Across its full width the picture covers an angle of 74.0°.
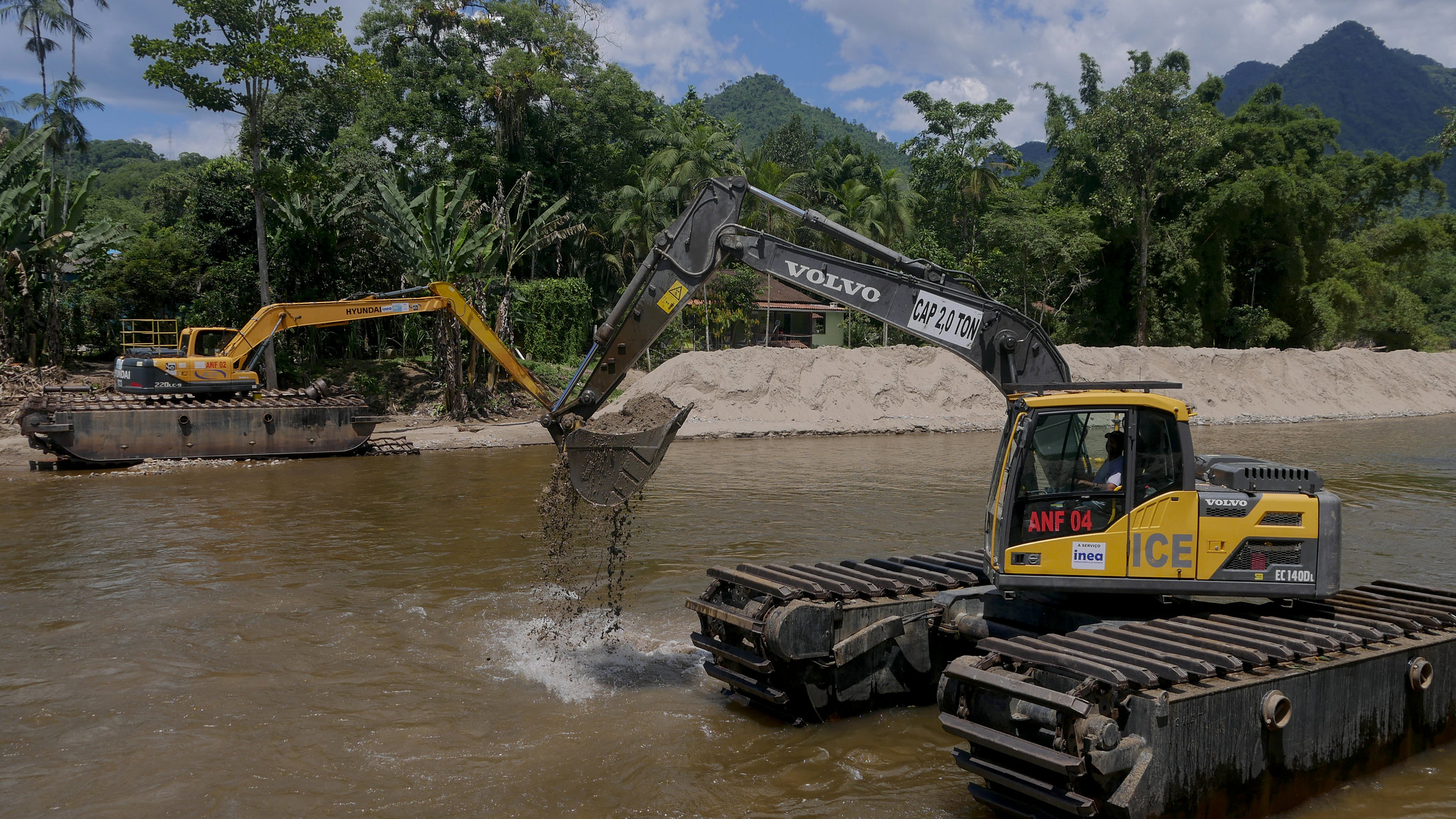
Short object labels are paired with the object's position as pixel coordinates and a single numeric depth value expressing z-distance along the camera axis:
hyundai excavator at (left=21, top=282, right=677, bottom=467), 20.88
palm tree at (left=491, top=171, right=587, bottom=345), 30.08
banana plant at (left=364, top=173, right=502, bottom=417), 27.44
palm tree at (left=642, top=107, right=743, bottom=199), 40.41
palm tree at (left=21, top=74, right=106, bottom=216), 49.38
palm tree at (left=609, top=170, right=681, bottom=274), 39.59
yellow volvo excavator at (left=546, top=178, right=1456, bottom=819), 5.59
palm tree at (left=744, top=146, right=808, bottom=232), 41.00
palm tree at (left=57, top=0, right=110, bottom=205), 50.19
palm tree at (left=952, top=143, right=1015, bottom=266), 47.72
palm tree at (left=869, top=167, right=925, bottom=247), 45.53
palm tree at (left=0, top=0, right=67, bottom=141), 48.94
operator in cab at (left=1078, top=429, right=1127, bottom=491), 6.69
